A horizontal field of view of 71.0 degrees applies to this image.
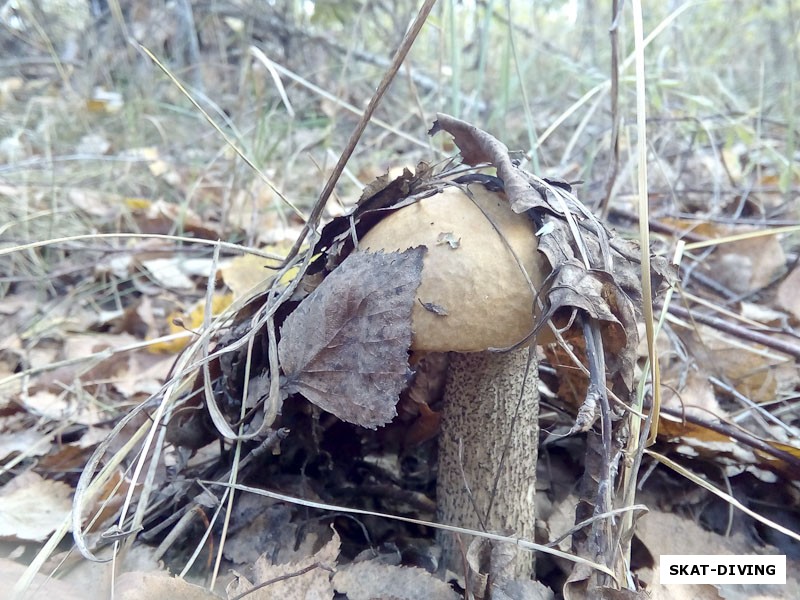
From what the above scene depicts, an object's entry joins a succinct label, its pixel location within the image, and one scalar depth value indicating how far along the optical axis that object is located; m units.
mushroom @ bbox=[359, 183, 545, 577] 0.15
